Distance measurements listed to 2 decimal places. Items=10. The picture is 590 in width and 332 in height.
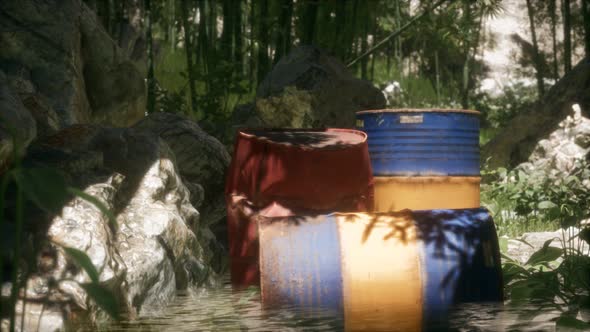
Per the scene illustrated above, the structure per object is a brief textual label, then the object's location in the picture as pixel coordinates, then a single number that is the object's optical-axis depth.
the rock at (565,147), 6.30
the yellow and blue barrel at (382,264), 2.86
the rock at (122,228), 2.60
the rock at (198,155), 4.44
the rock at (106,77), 4.93
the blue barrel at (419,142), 4.43
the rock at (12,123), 2.56
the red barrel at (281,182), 3.63
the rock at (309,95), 5.75
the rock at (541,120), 6.71
